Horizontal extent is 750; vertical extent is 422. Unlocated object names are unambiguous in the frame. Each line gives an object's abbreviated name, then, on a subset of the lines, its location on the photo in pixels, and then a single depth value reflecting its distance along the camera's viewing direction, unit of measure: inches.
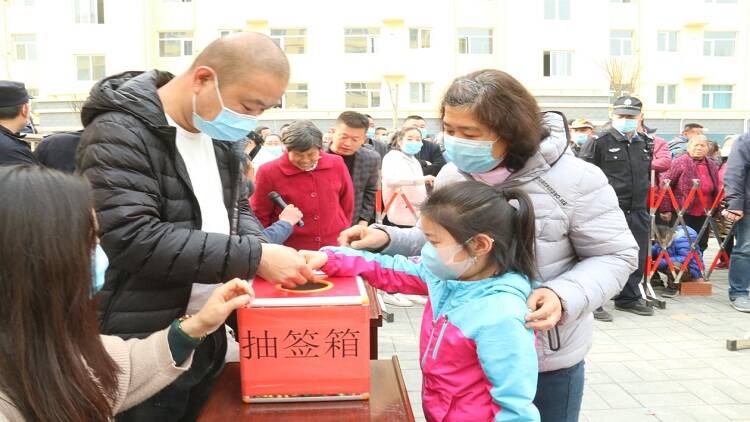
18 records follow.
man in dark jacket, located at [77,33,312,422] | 59.3
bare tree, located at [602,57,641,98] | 923.4
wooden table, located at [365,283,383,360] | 79.7
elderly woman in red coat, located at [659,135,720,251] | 278.5
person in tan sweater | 39.6
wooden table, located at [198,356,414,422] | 55.8
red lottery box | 54.8
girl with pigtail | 57.2
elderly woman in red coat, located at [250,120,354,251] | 164.1
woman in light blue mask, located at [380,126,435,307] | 241.0
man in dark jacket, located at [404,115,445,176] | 291.1
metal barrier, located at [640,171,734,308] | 234.8
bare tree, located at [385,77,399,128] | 860.9
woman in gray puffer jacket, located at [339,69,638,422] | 66.0
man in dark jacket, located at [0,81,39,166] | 152.3
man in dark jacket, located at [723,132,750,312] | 220.1
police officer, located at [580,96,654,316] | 215.5
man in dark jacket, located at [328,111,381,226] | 195.8
